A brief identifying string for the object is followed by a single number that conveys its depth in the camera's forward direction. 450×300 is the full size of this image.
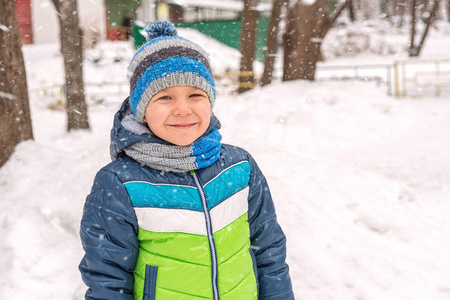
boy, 1.75
